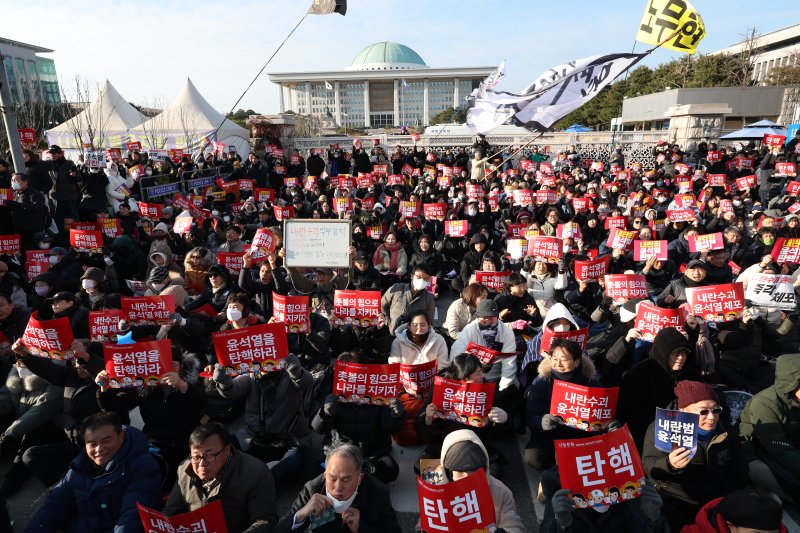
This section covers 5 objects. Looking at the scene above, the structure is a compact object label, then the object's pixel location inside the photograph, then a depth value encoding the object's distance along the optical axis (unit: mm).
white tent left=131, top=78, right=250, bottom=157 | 20866
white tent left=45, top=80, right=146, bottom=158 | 19562
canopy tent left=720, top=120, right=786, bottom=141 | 21516
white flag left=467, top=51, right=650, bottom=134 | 8734
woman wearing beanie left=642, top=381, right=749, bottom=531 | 2971
